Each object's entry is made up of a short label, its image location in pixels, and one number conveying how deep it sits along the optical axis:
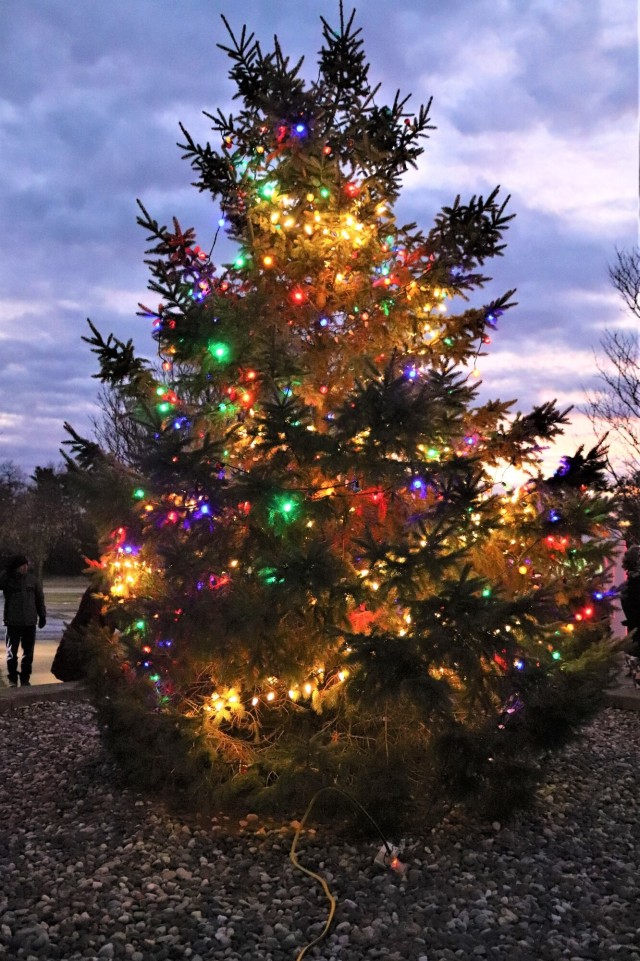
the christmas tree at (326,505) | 3.89
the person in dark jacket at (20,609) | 9.27
